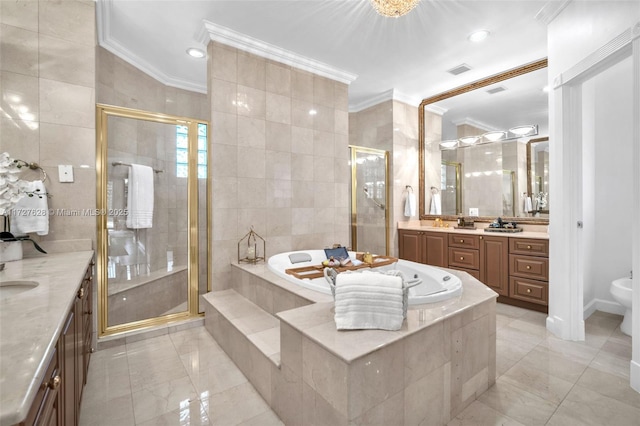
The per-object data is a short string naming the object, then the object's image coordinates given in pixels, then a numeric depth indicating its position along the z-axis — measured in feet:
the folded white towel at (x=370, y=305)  4.38
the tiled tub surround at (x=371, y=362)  3.86
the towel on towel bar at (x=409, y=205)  14.23
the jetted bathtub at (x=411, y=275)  5.71
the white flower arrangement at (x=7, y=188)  5.07
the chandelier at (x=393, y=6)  6.44
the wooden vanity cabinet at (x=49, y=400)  2.14
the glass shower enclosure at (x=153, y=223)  7.98
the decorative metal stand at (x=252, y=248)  9.65
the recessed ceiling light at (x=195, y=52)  9.99
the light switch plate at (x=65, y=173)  6.95
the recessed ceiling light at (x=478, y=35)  9.28
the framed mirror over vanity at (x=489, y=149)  11.01
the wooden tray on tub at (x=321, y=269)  7.99
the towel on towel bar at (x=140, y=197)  8.55
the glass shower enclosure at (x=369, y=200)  13.10
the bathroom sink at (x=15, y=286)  4.21
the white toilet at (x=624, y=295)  7.72
